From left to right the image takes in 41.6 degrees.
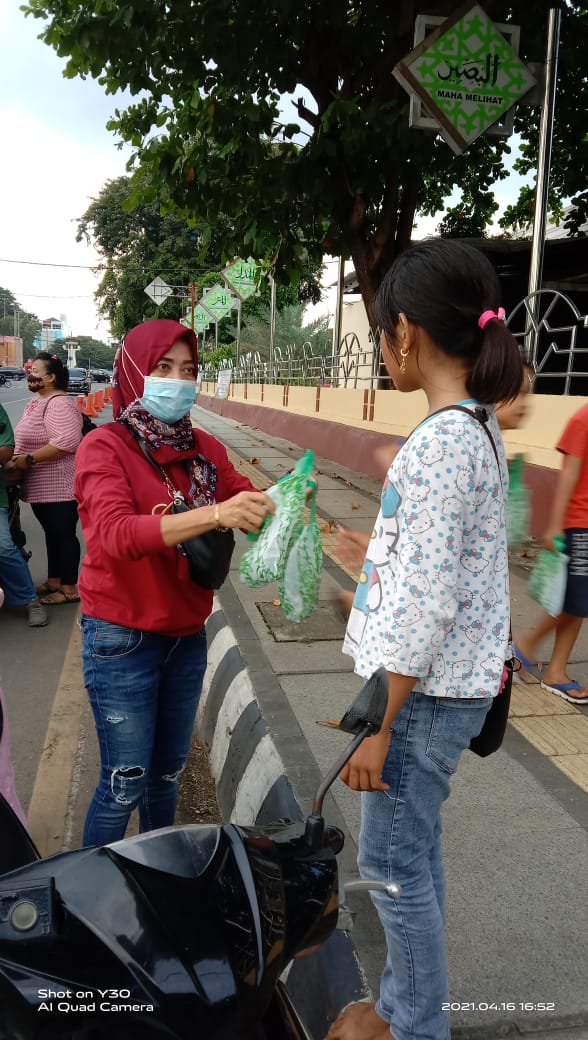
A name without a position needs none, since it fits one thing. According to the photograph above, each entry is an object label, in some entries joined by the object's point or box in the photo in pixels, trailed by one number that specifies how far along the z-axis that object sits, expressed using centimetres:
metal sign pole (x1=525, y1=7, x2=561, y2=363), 605
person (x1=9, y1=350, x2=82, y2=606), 538
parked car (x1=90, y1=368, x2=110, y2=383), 7162
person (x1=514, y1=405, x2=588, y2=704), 334
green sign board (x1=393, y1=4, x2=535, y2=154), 573
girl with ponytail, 140
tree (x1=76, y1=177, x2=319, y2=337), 4391
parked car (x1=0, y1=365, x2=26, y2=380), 5786
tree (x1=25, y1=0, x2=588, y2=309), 648
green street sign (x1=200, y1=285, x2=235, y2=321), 2330
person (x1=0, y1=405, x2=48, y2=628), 509
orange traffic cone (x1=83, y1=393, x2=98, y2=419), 1727
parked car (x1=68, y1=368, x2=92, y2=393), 4175
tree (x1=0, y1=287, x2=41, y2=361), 12509
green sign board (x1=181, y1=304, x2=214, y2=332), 2508
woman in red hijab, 207
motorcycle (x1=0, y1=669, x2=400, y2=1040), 94
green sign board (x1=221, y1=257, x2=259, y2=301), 1848
